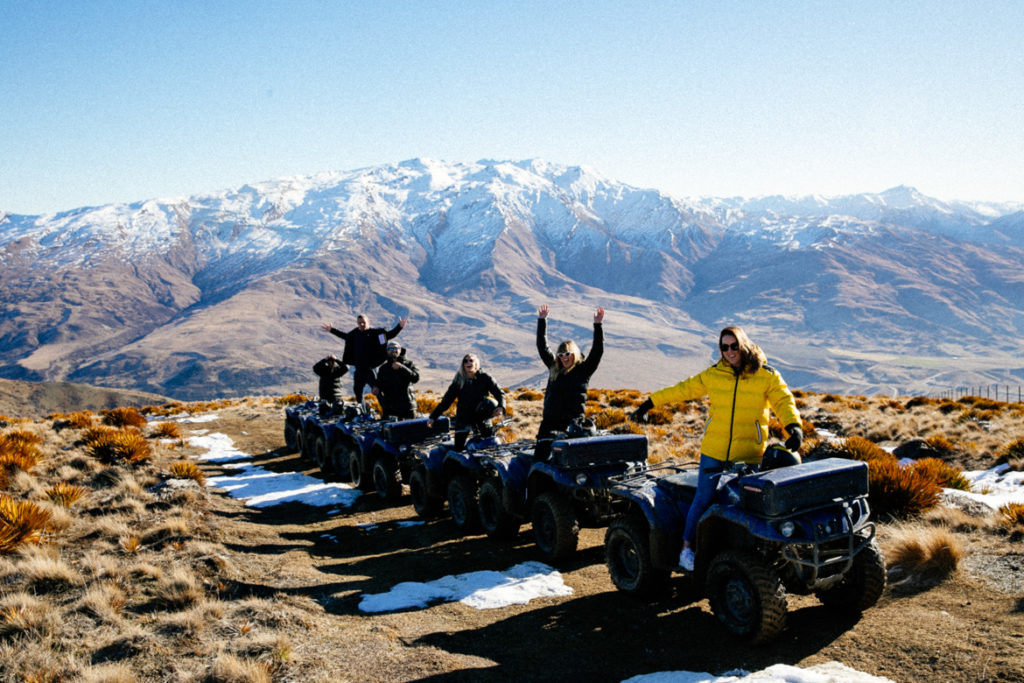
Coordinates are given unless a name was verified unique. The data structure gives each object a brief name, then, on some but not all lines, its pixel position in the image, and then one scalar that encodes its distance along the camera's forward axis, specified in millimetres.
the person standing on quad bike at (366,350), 14992
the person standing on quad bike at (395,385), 12461
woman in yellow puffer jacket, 5594
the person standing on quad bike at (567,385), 8289
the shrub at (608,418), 17875
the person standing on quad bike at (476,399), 9703
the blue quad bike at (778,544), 5016
